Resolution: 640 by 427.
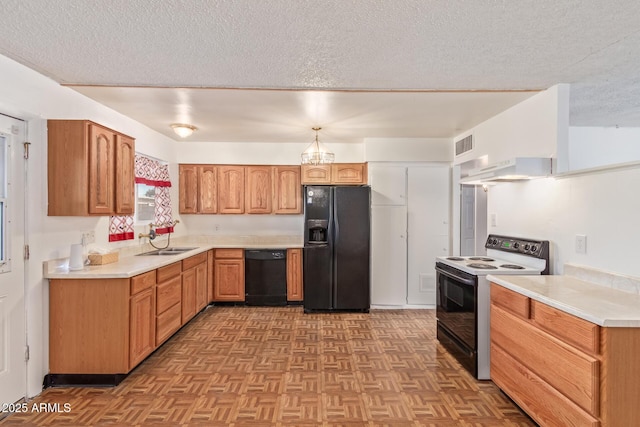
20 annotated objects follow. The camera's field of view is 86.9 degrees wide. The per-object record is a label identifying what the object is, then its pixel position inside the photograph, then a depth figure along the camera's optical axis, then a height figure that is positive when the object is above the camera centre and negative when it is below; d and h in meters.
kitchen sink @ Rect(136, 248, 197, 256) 4.07 -0.49
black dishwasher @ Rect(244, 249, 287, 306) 4.85 -0.92
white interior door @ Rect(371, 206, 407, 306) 4.74 -0.64
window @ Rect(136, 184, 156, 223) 4.24 +0.12
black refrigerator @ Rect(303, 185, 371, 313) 4.58 -0.62
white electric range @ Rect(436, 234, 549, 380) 2.69 -0.67
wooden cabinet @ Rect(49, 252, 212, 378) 2.61 -0.89
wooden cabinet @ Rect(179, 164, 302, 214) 5.05 +0.35
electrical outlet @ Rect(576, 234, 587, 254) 2.42 -0.22
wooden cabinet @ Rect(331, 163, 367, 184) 4.98 +0.58
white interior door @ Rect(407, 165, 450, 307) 4.74 -0.17
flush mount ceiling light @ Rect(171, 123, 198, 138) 3.91 +0.97
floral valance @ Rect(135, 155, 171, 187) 4.14 +0.52
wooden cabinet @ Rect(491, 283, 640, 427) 1.54 -0.81
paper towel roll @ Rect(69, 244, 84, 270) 2.72 -0.38
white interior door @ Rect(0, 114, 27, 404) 2.29 -0.36
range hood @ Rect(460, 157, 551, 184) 2.60 +0.35
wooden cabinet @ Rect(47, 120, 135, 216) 2.62 +0.35
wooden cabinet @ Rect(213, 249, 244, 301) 4.84 -0.90
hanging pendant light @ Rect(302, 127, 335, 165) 3.87 +0.65
